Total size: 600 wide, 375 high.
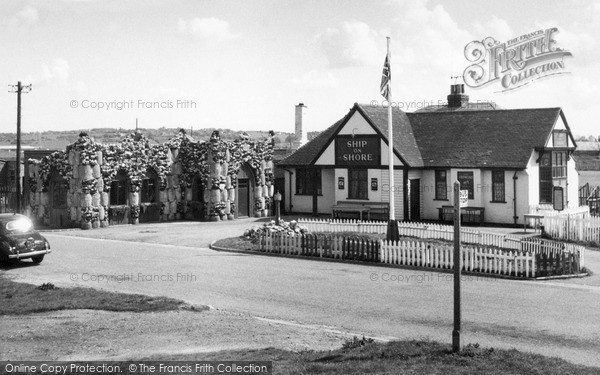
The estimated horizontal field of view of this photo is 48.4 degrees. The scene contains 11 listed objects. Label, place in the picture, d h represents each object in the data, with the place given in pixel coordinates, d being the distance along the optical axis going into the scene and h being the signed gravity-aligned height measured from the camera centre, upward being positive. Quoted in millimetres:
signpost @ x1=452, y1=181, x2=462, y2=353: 11984 -1182
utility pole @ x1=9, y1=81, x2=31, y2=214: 38931 +3239
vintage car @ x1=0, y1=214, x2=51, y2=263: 23984 -1491
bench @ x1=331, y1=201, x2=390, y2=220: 39281 -542
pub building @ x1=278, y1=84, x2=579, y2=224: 37094 +2018
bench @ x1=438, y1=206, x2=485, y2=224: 37469 -865
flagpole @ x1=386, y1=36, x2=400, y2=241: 26083 +533
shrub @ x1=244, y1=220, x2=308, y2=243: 28953 -1323
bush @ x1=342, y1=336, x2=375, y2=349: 12695 -2776
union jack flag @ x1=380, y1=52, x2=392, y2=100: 26484 +4719
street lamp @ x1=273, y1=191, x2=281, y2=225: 29933 -61
